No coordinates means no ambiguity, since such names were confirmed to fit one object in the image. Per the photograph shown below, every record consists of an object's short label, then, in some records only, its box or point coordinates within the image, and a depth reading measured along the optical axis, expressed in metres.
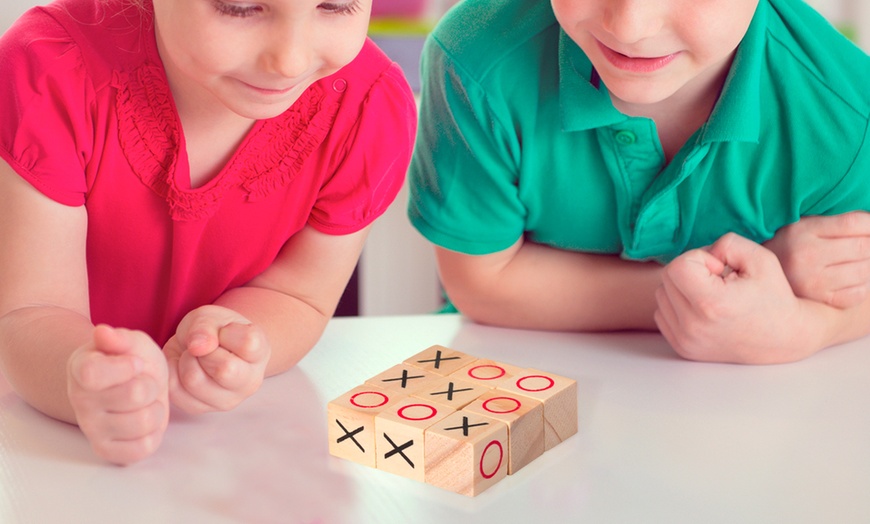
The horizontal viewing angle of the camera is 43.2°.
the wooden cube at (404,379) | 0.69
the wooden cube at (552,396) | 0.67
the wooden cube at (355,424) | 0.65
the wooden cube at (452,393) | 0.67
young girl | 0.64
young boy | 0.81
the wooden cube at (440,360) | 0.72
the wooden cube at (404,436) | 0.63
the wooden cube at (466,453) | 0.62
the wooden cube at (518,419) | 0.65
